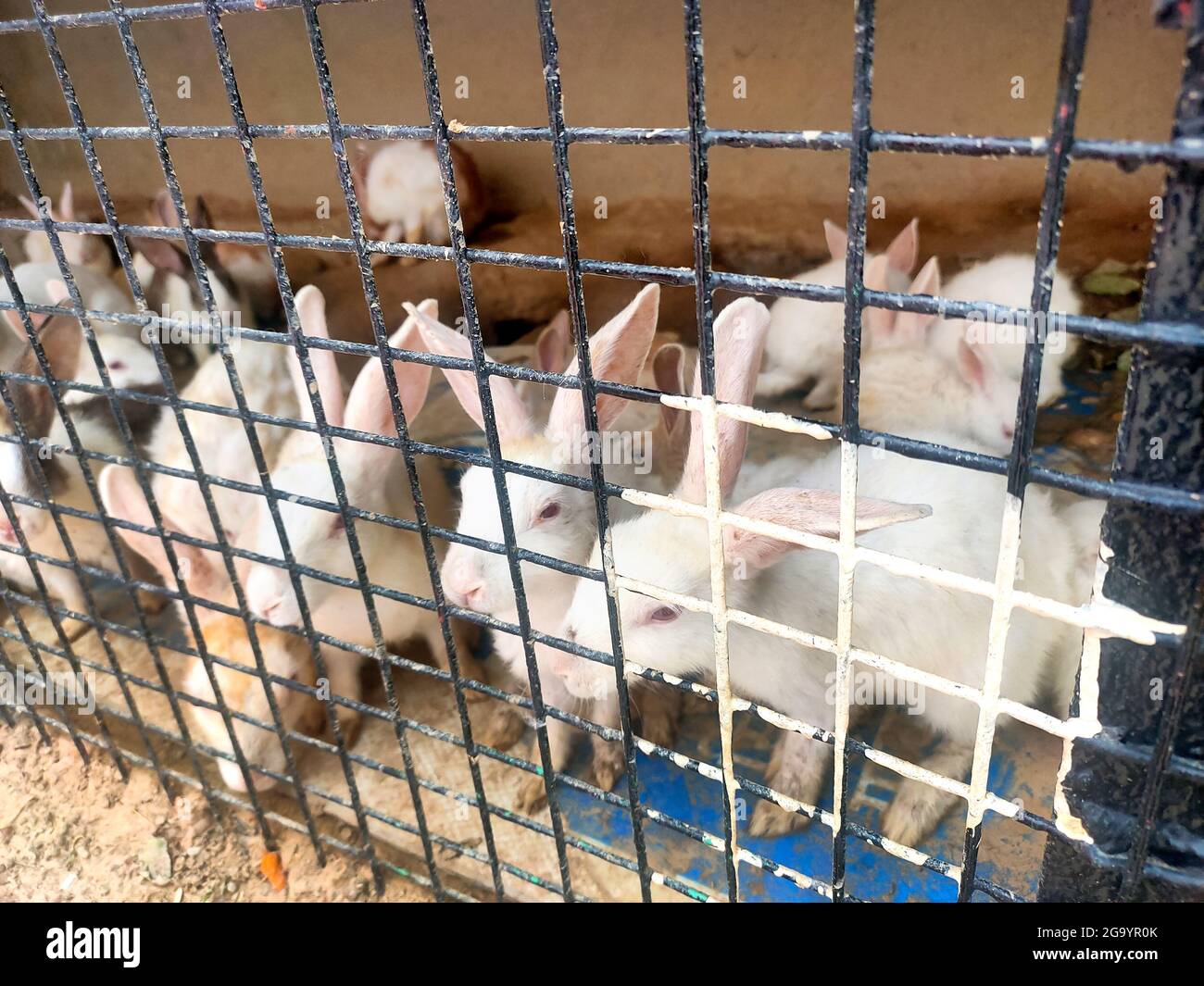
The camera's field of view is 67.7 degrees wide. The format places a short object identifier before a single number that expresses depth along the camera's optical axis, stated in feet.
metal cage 2.94
